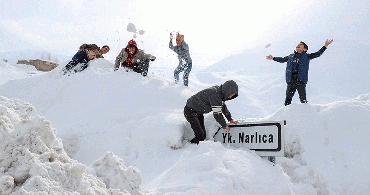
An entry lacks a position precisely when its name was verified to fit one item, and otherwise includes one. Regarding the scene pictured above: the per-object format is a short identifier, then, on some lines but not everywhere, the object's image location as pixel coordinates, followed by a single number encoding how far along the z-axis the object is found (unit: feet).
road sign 10.81
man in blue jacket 16.60
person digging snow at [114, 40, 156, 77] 20.76
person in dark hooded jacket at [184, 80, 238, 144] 12.69
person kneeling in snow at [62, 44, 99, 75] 20.92
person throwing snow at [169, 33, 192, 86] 22.12
